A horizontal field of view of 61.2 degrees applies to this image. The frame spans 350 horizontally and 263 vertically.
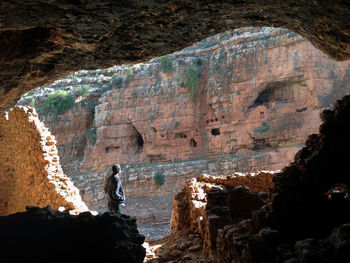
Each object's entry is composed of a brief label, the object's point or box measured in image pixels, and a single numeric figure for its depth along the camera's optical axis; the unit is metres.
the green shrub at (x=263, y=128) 19.77
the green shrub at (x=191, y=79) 21.73
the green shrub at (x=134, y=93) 23.00
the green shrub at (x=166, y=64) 22.48
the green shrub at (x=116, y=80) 23.86
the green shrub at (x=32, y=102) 23.99
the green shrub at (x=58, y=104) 23.75
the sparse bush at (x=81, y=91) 24.21
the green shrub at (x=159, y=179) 20.49
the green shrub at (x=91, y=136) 23.20
